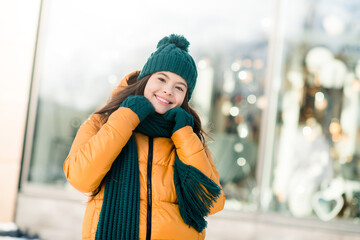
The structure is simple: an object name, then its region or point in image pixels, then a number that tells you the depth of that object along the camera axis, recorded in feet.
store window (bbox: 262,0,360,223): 16.19
